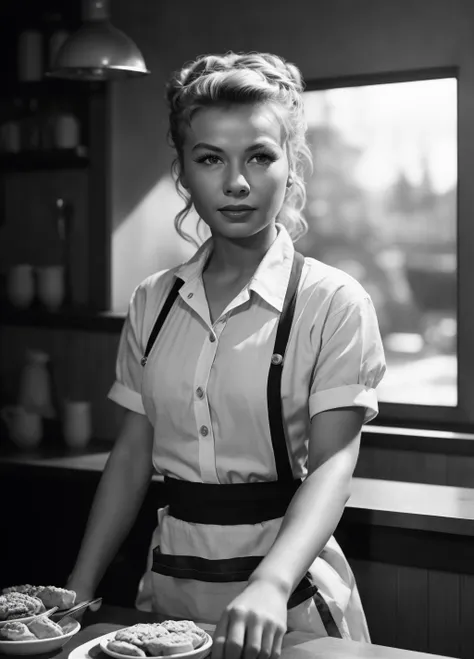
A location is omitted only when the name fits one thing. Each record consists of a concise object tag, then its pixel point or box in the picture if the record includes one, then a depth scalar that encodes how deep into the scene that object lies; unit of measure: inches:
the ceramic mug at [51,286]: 145.0
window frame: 118.6
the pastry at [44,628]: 55.5
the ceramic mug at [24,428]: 139.6
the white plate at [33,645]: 54.6
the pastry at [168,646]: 51.8
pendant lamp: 109.4
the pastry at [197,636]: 53.4
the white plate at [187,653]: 51.6
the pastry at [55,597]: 59.6
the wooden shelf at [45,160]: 141.2
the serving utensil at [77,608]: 58.8
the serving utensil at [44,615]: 56.5
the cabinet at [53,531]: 120.6
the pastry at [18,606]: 57.1
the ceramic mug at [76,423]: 139.3
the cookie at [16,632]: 54.9
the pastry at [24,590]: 60.9
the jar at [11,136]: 147.7
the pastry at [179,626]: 54.4
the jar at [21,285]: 146.6
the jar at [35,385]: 145.0
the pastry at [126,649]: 52.0
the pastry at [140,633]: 53.1
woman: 67.2
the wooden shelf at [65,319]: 140.3
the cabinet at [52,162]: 142.2
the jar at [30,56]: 145.0
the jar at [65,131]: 141.9
